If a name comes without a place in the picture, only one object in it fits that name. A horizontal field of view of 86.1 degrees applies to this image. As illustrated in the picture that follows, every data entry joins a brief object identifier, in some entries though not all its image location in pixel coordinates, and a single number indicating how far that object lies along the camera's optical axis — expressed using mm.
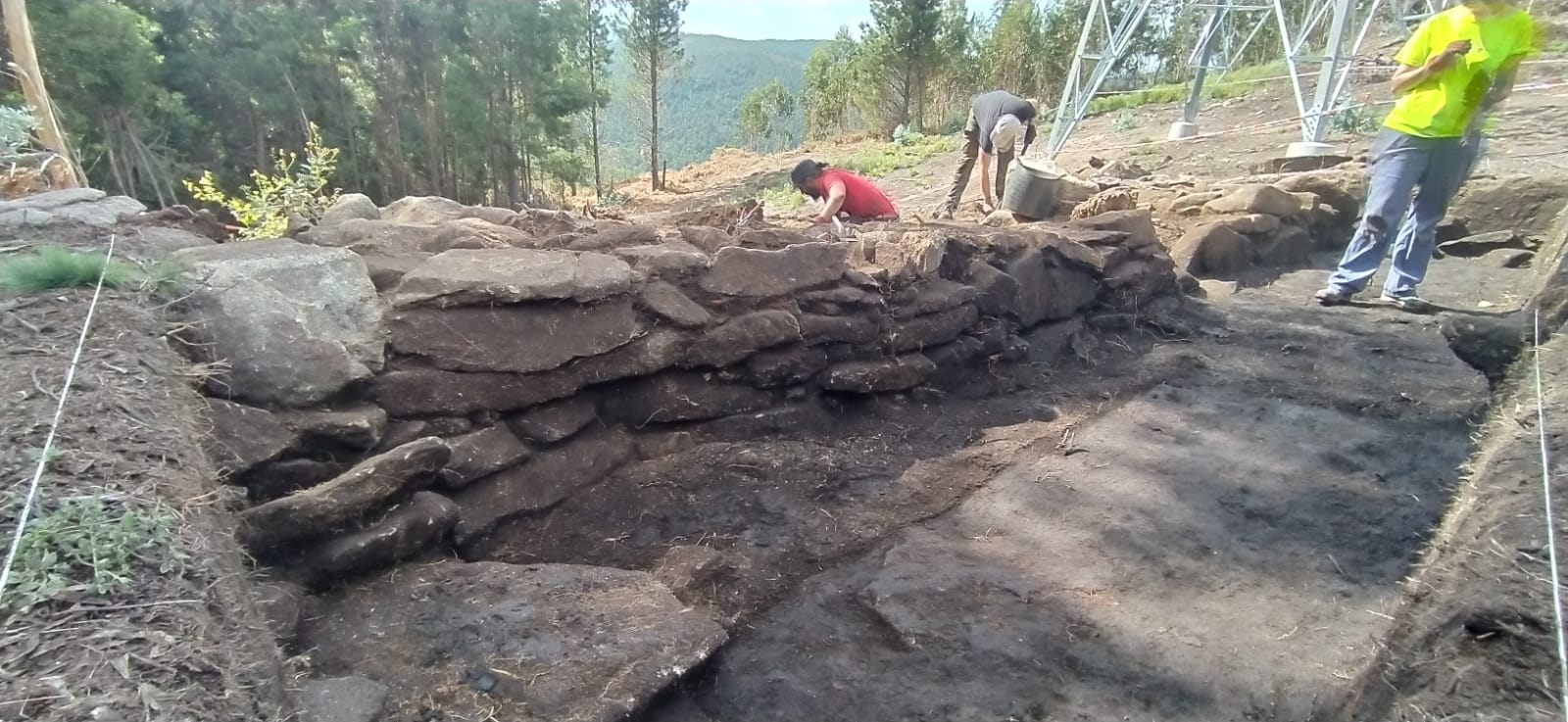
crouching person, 5730
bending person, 7645
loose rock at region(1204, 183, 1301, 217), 6918
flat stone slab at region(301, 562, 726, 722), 2141
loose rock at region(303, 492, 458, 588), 2494
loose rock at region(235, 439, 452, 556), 2412
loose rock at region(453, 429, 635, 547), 3012
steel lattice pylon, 8547
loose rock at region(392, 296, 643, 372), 3141
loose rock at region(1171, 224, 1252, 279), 6684
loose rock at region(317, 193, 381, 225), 4539
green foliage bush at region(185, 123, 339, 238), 4457
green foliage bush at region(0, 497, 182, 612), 1428
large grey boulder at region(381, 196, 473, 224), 4648
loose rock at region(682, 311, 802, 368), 3736
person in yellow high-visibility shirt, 4289
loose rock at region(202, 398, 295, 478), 2533
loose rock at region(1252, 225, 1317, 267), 6883
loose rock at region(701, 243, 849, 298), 3922
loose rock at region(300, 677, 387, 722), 1911
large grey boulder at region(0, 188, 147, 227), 3846
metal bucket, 6809
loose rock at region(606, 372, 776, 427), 3621
